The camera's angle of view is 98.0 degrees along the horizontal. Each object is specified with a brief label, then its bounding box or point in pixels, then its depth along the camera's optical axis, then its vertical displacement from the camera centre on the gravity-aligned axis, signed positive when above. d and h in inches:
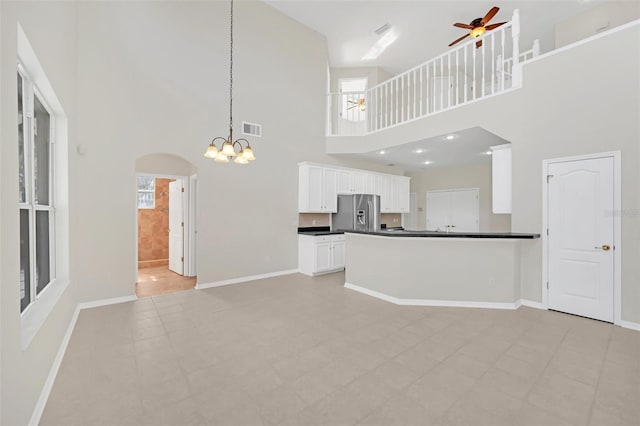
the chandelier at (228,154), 129.1 +27.7
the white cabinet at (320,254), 228.5 -36.6
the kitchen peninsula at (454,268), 149.9 -32.2
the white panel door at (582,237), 131.8 -13.6
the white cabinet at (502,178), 166.1 +19.3
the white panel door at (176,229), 236.7 -15.7
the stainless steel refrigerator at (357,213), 259.4 -2.4
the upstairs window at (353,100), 325.1 +132.9
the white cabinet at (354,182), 264.4 +28.2
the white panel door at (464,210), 308.7 +0.3
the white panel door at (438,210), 333.7 +0.4
